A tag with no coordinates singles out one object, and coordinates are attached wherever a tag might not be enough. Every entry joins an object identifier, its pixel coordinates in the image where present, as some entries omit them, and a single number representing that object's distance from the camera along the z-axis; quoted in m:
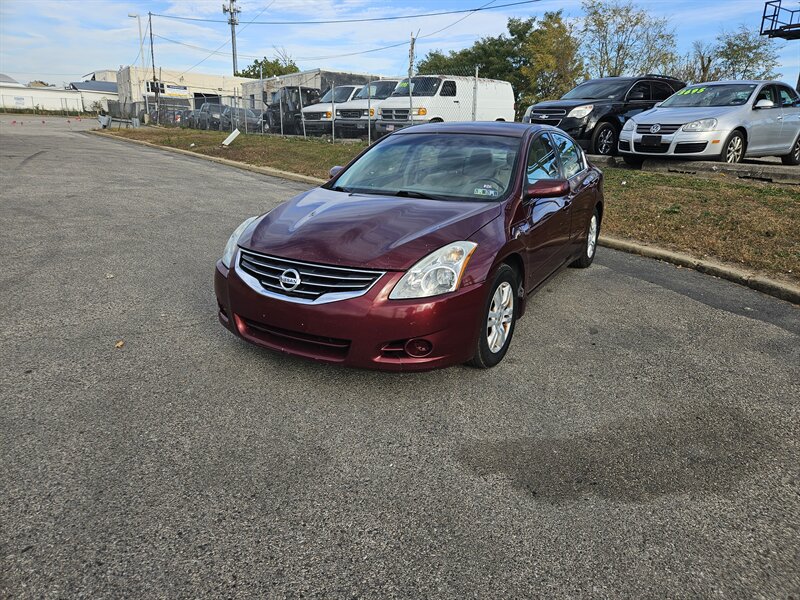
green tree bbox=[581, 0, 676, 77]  39.12
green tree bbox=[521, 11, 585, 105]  42.47
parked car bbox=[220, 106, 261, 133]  26.71
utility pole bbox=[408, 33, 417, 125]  17.65
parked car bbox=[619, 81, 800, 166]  10.76
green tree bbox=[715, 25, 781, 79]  36.38
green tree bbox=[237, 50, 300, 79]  79.88
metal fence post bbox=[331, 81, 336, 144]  20.16
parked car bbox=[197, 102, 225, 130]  29.17
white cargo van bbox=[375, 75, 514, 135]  18.06
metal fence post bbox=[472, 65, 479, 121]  18.69
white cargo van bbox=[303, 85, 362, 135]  21.61
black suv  12.91
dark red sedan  3.24
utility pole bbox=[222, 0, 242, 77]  65.62
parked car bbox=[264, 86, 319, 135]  23.97
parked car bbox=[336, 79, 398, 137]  19.48
